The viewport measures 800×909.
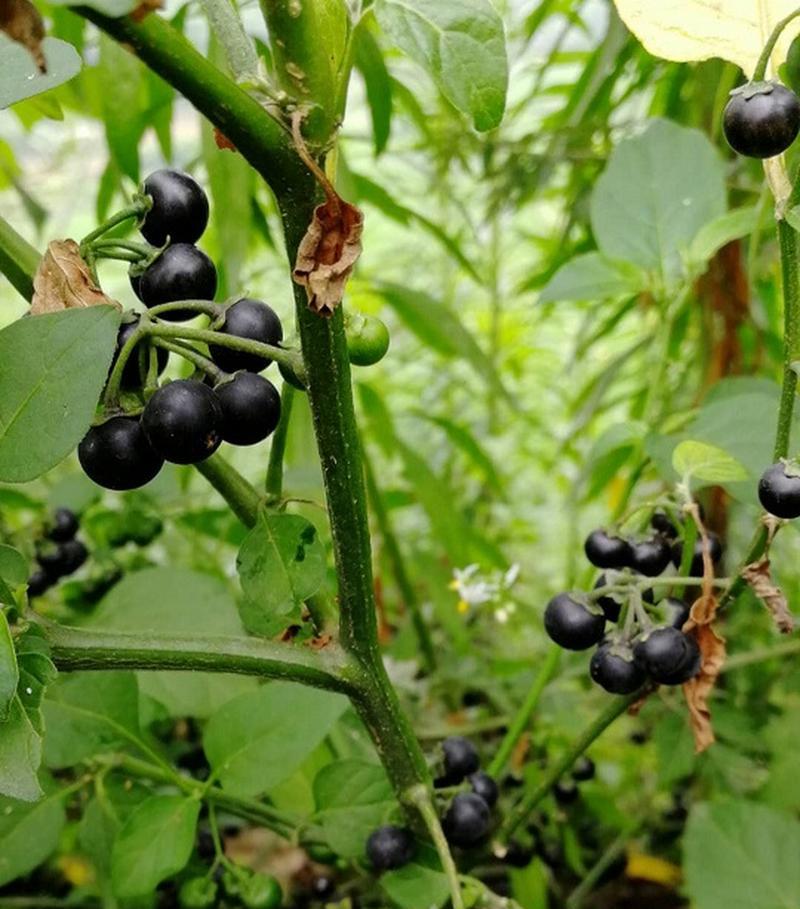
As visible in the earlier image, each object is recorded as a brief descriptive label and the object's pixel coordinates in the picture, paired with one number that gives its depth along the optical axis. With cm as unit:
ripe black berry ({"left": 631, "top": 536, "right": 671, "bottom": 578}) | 13
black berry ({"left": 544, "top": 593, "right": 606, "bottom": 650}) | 12
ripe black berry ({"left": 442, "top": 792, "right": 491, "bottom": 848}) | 14
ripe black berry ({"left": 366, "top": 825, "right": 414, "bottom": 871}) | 13
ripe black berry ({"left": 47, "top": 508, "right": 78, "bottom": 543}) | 19
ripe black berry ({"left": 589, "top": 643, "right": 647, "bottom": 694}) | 12
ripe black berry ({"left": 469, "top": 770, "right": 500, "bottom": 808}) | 14
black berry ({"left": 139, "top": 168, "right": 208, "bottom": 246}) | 10
